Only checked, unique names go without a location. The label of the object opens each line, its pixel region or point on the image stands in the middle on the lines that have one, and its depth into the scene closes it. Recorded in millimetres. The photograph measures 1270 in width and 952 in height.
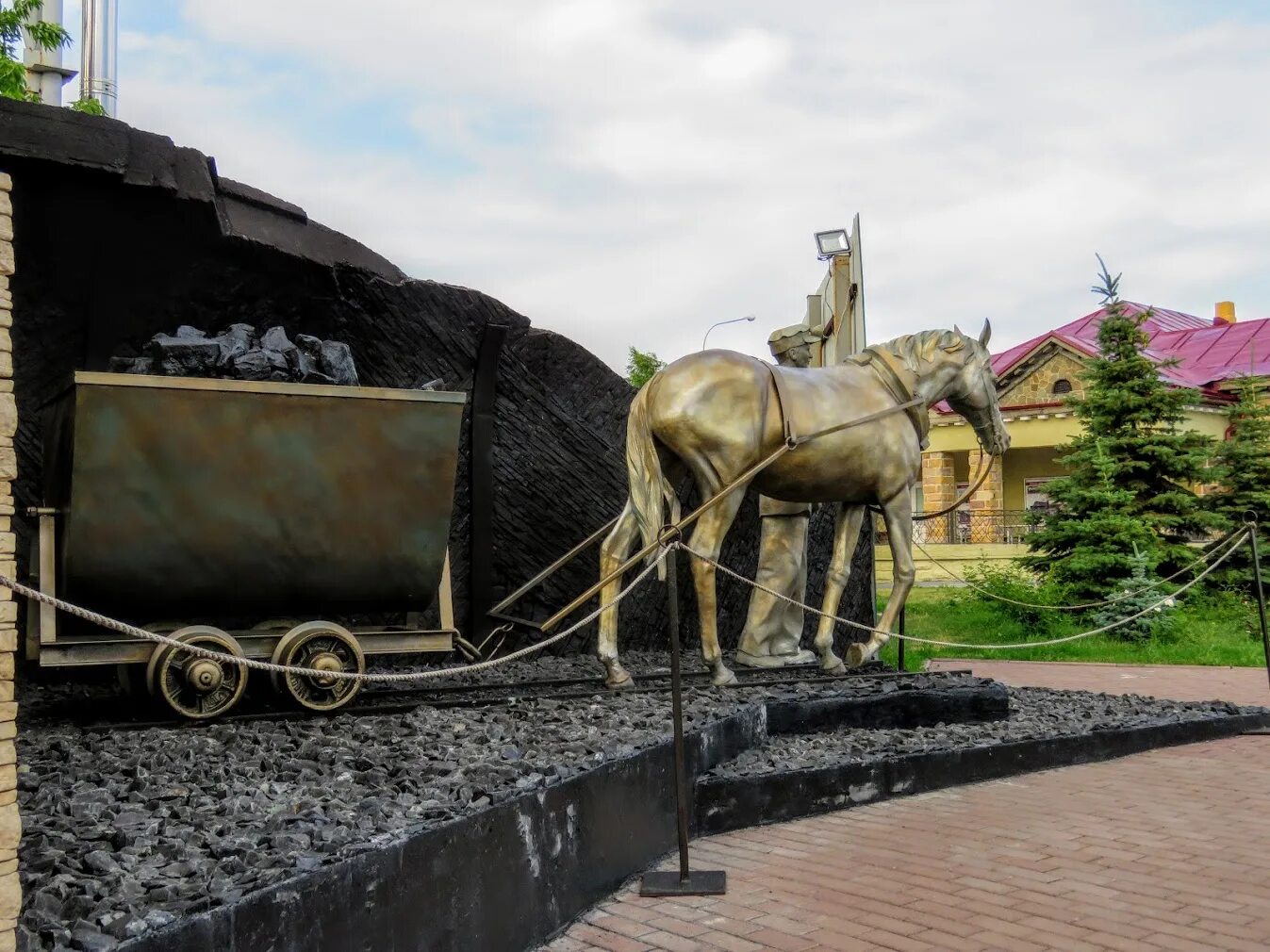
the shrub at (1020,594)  15758
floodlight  12766
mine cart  5297
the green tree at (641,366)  34656
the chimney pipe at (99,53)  13528
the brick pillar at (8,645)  2309
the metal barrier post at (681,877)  4422
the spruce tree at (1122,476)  16031
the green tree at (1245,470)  17578
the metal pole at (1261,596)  8258
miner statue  8430
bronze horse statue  6926
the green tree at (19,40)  13969
